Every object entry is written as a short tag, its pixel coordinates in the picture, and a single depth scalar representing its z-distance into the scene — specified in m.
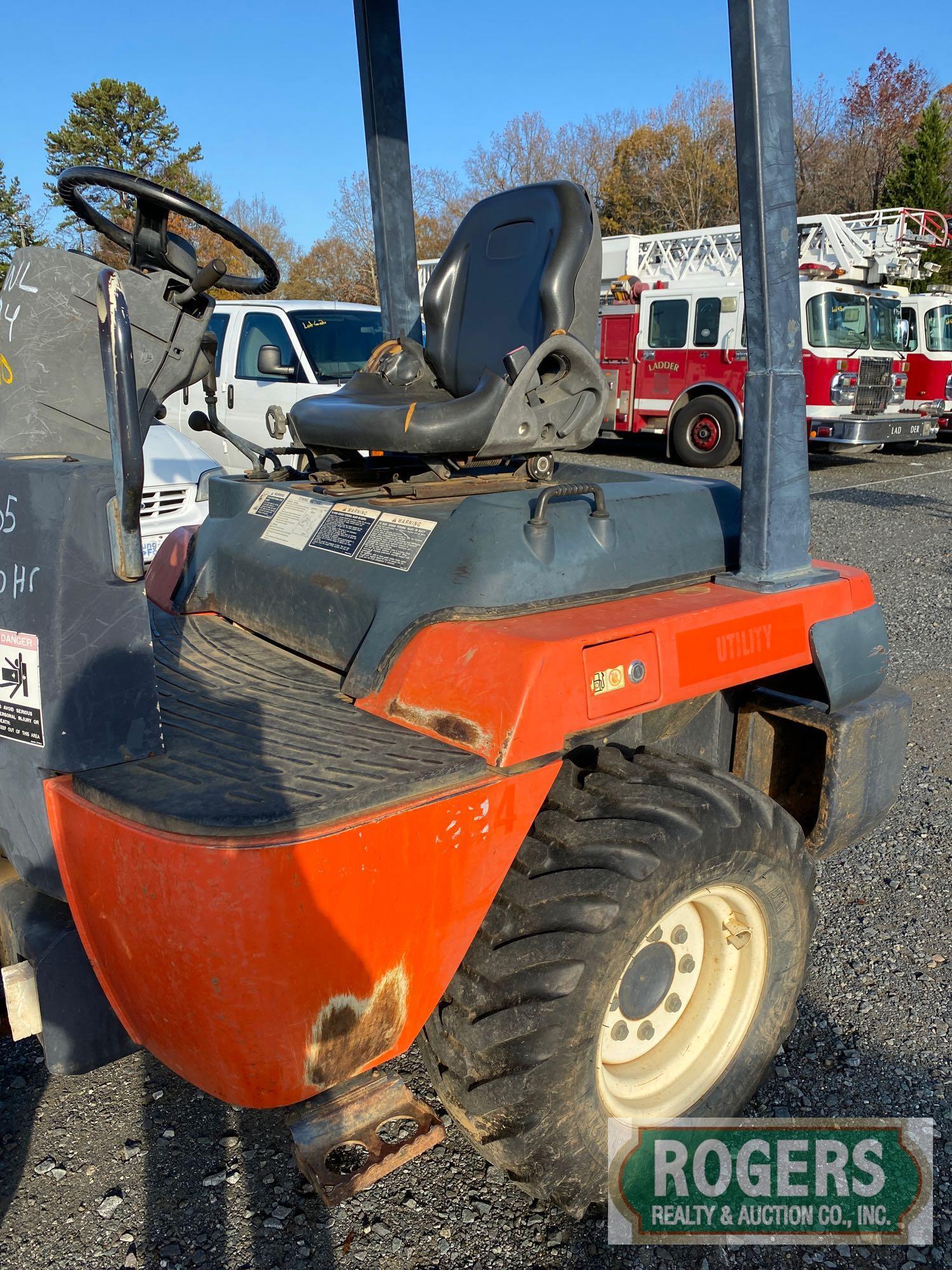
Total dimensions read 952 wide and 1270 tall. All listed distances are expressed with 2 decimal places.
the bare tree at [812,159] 37.50
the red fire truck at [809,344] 12.50
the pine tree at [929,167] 26.41
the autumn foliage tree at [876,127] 37.72
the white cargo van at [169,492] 5.29
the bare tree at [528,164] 36.84
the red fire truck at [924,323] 14.20
